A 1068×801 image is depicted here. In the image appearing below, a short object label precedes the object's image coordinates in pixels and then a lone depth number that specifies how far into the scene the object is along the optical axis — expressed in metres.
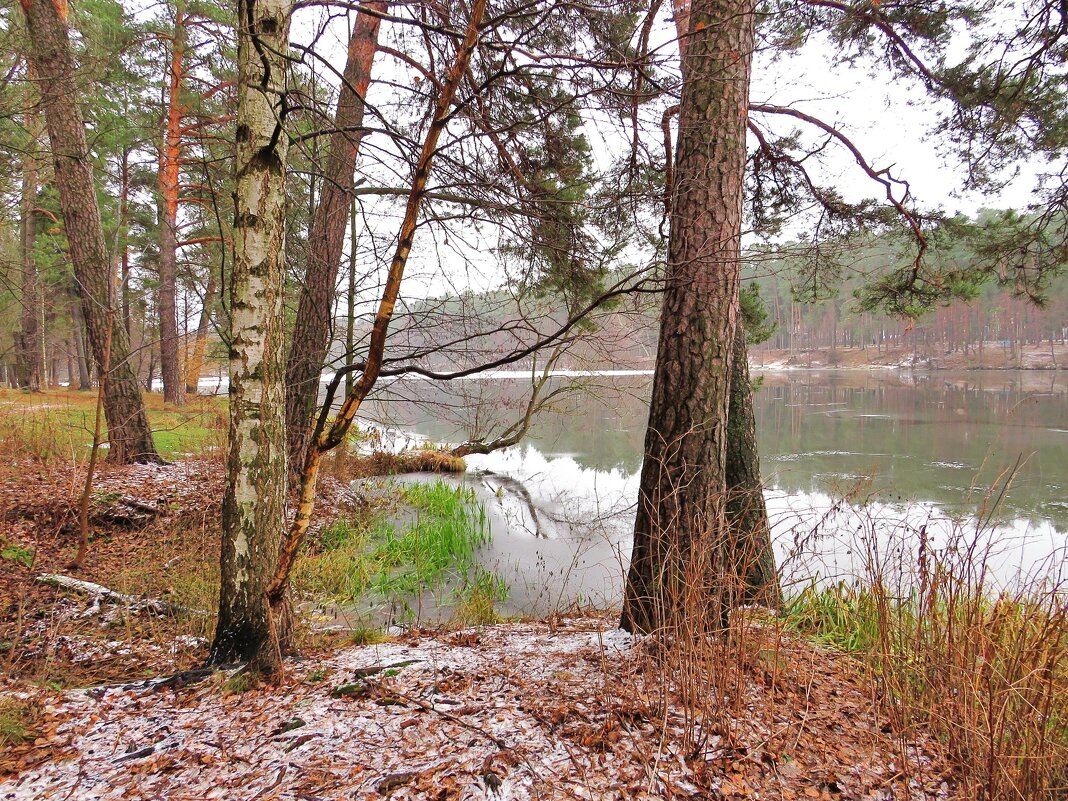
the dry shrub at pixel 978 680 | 1.59
